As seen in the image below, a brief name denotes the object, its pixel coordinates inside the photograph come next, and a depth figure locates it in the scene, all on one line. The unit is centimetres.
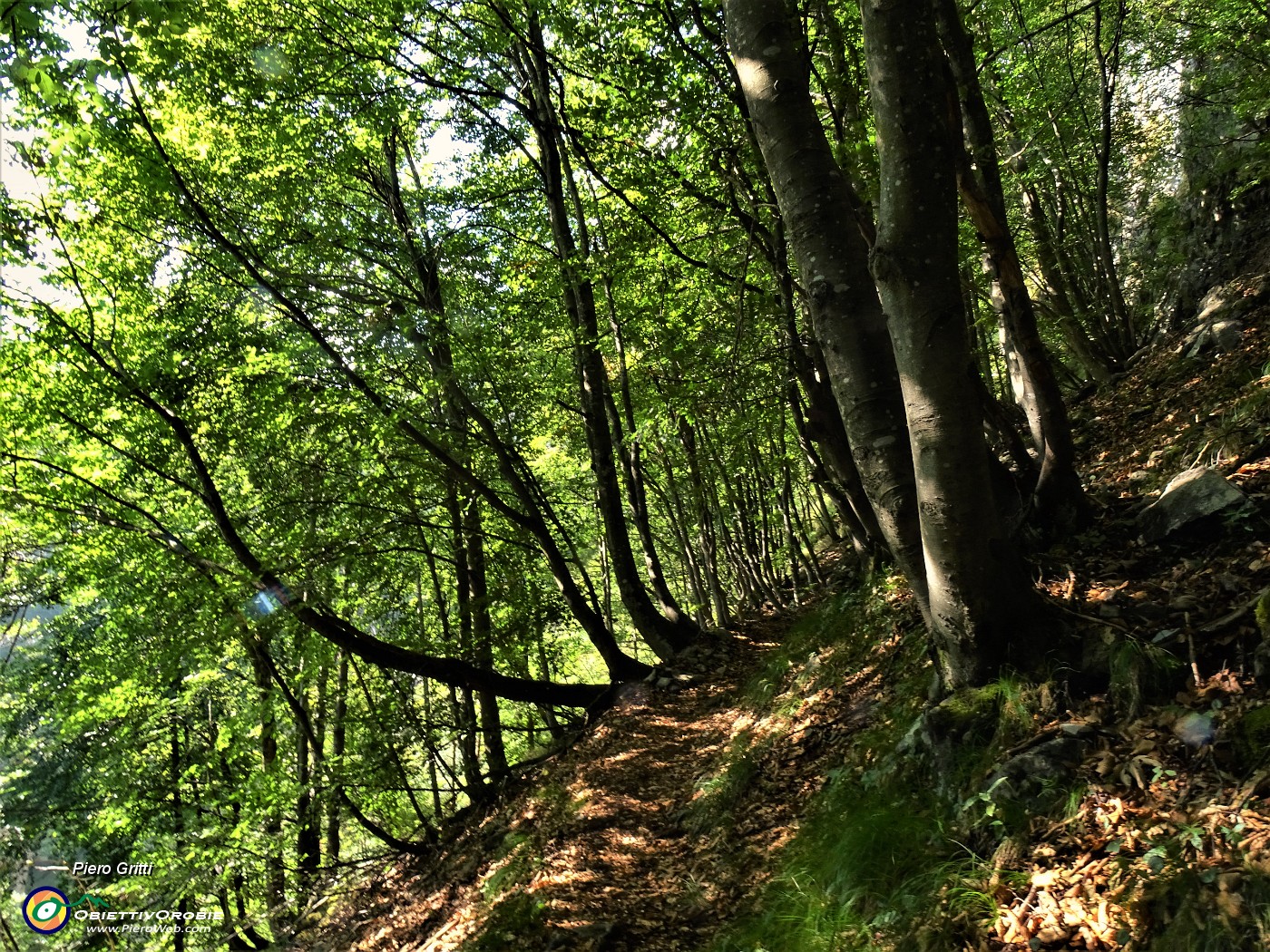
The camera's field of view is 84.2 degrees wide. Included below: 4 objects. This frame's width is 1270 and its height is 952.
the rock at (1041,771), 291
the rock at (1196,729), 264
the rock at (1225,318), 668
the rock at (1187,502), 371
